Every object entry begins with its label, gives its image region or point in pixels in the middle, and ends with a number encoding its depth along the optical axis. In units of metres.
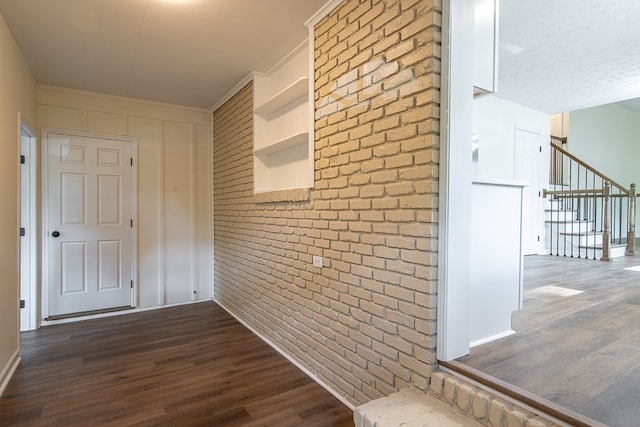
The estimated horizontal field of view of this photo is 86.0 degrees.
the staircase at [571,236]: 5.98
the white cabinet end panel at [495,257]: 2.00
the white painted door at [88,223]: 4.07
